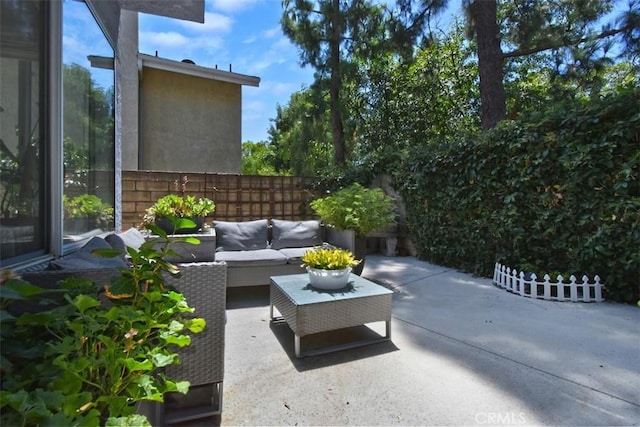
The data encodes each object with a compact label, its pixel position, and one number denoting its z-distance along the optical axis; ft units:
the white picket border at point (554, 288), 11.88
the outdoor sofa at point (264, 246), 12.62
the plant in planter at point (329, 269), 8.99
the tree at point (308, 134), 29.86
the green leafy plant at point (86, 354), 2.71
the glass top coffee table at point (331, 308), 7.96
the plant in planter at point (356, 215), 14.42
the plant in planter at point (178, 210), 13.10
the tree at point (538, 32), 18.61
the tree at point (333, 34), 25.35
